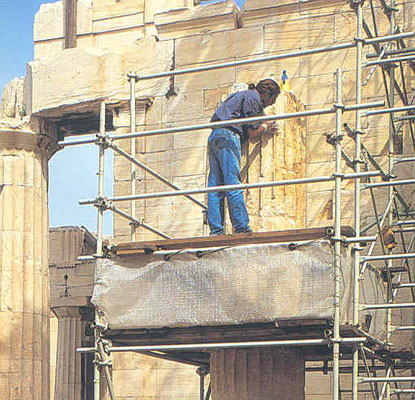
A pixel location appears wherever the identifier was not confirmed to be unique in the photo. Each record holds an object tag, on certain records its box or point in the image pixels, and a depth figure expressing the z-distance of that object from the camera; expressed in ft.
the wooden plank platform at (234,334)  35.96
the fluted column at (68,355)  85.92
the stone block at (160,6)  64.23
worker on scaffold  40.37
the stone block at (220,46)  59.88
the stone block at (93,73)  63.10
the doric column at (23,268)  65.10
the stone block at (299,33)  57.88
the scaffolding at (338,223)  35.19
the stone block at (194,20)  60.90
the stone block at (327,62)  56.80
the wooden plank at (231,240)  35.86
